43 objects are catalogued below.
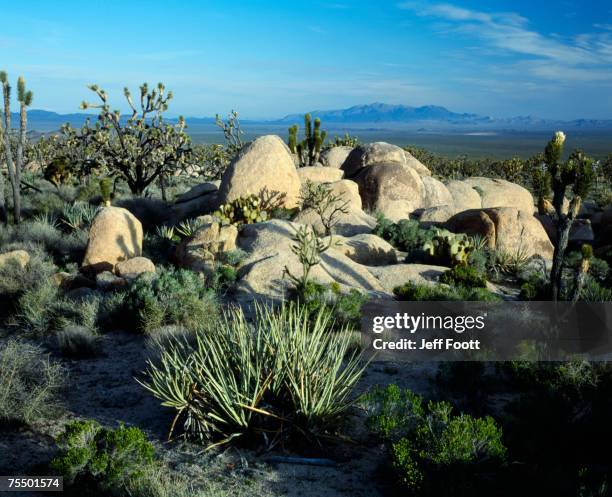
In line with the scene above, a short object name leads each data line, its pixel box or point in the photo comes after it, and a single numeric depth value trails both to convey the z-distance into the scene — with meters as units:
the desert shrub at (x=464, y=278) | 10.88
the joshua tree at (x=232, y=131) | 25.52
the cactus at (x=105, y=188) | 13.09
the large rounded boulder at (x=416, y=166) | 20.41
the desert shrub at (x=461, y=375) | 6.48
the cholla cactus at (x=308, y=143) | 20.62
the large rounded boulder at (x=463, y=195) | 18.70
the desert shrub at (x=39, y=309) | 8.65
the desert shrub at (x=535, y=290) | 10.12
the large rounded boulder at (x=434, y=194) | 18.33
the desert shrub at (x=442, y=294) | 9.42
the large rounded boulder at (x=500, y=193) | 19.83
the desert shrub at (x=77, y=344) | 7.80
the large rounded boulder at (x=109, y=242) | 11.21
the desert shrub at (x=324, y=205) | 14.47
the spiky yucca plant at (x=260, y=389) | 5.43
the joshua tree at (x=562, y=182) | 9.14
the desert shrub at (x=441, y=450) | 4.59
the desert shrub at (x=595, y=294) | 9.07
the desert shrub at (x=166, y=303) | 8.42
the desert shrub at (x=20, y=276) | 9.84
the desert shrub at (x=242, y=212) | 13.55
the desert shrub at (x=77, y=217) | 14.21
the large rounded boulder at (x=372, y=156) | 19.36
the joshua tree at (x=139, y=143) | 18.88
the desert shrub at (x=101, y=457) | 4.65
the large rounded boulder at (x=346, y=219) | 14.66
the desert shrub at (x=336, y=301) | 8.43
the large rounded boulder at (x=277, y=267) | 10.07
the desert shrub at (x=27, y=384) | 5.85
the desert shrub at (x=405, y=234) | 14.07
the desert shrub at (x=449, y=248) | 12.00
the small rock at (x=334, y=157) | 21.53
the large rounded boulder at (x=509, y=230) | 13.44
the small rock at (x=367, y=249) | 12.55
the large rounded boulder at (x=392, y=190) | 17.39
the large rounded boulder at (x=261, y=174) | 15.10
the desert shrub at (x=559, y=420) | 4.81
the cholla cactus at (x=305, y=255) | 9.04
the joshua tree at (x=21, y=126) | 15.17
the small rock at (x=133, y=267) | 10.54
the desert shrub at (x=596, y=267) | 11.88
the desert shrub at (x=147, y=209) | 15.77
